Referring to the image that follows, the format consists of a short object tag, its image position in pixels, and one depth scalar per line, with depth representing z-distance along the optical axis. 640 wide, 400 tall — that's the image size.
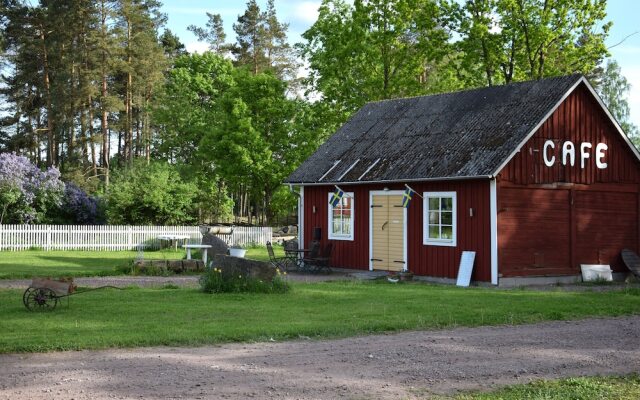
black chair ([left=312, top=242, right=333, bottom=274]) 23.42
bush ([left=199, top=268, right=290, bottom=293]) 15.99
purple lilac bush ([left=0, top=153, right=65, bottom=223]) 35.00
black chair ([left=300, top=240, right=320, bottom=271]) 23.58
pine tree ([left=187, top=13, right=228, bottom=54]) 64.25
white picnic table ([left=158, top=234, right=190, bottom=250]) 31.63
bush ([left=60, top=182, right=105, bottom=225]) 38.72
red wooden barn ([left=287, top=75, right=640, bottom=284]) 19.88
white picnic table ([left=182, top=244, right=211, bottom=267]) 22.92
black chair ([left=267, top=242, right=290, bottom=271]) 23.02
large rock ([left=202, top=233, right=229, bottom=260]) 22.95
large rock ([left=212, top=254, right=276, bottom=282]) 16.09
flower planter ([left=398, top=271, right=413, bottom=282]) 20.75
